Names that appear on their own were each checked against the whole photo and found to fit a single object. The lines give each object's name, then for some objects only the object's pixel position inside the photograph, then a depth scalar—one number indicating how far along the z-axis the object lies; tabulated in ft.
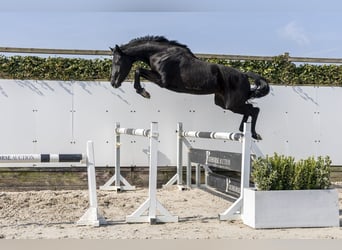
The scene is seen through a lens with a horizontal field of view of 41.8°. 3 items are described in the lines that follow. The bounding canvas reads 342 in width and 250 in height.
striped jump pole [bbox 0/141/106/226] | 13.71
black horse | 16.66
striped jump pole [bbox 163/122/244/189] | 21.94
